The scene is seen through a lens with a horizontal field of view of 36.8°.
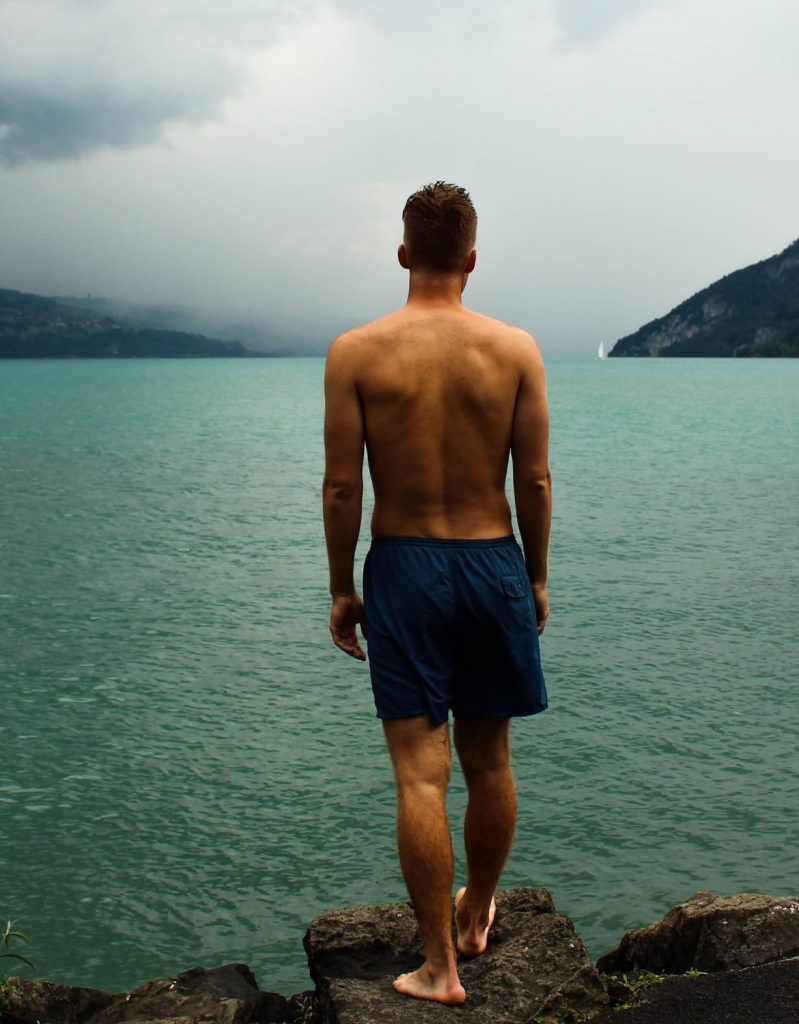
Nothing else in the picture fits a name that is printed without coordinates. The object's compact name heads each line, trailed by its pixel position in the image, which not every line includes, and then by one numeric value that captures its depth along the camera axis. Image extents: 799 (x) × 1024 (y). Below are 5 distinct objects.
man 4.10
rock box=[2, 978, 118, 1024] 4.66
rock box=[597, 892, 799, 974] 4.55
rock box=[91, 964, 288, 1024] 4.48
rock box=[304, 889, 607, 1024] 4.10
